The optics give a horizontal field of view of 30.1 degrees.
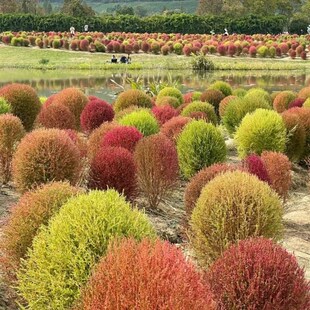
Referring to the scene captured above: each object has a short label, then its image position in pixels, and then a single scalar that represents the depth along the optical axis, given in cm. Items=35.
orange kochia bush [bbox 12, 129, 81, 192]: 673
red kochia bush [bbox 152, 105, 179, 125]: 1250
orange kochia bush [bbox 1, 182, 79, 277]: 485
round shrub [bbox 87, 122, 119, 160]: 913
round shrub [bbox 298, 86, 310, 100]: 1583
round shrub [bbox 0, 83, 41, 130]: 1159
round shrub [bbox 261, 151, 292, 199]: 839
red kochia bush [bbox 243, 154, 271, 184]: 741
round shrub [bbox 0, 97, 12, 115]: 1045
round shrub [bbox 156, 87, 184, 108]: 1697
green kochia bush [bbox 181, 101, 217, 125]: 1282
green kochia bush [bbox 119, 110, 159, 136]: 984
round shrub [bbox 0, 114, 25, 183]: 820
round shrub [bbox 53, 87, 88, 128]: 1293
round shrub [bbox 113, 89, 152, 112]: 1362
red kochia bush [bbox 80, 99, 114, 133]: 1186
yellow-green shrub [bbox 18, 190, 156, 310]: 391
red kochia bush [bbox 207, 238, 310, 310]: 373
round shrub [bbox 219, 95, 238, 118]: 1417
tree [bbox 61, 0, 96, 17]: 7964
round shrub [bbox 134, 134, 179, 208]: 767
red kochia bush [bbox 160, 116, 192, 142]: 1029
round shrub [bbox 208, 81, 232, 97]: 1770
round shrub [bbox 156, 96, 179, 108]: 1515
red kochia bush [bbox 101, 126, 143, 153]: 841
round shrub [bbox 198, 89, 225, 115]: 1598
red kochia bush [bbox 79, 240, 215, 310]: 292
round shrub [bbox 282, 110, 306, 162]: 1125
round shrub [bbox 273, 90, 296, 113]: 1541
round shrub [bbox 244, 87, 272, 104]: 1329
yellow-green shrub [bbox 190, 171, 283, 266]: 528
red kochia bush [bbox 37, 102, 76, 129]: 1037
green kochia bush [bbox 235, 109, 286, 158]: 1019
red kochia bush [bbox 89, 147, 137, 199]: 707
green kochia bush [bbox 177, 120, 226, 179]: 885
